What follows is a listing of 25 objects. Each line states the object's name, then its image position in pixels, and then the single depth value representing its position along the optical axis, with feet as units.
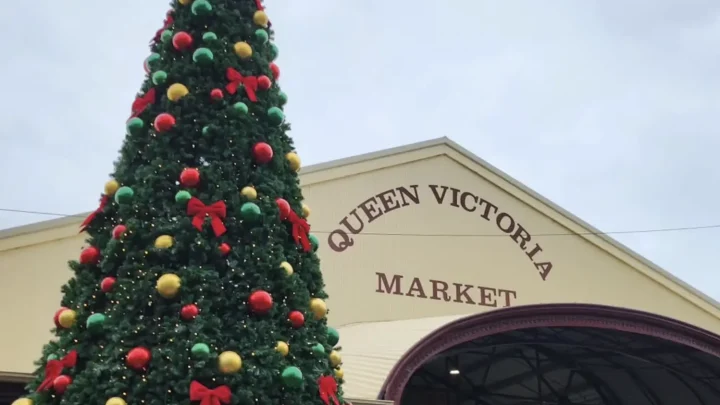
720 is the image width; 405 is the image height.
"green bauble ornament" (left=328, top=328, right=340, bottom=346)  17.26
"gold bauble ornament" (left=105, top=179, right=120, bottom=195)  16.62
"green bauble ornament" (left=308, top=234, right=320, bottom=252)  17.55
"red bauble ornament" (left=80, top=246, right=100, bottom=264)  16.05
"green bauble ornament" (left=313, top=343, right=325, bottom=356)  15.61
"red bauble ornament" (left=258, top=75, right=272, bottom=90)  17.64
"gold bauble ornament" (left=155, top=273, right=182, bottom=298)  14.57
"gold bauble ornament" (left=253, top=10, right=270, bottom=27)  18.49
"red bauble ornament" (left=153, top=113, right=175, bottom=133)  16.39
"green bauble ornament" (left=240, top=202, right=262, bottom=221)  15.66
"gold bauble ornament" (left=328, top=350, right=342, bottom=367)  16.66
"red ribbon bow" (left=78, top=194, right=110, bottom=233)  16.69
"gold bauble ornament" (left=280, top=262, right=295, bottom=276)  15.69
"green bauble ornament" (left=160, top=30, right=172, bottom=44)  17.85
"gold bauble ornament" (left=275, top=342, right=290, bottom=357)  14.85
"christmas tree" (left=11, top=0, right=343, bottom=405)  14.19
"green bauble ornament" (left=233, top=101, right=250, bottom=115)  16.74
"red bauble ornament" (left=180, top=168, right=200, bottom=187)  15.72
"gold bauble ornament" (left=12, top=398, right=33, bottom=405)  14.89
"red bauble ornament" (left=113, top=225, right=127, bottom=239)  15.44
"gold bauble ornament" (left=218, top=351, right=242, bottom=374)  14.10
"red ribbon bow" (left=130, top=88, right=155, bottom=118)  17.24
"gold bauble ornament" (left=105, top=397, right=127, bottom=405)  13.59
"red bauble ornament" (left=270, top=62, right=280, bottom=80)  18.45
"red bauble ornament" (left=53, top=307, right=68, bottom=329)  15.58
